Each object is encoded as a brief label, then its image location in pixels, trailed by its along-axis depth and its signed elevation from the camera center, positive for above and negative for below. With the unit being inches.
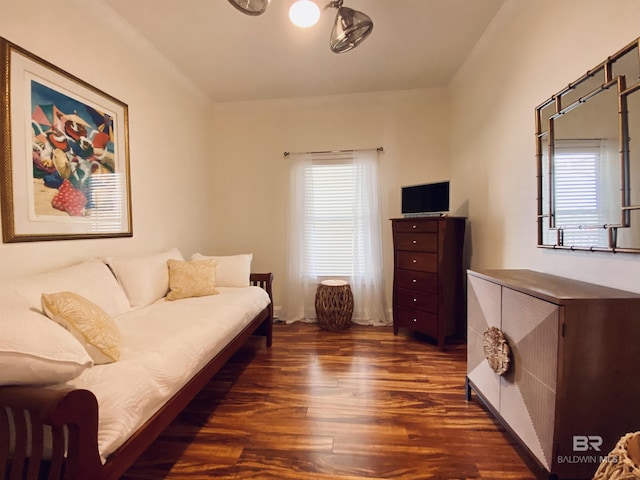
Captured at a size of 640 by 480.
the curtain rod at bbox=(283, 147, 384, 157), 135.0 +39.2
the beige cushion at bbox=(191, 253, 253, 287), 107.4 -13.8
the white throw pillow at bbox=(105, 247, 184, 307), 81.7 -12.0
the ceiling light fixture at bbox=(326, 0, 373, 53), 73.2 +53.4
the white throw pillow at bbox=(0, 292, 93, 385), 34.3 -14.4
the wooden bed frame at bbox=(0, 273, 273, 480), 31.3 -22.6
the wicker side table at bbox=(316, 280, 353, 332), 126.6 -31.7
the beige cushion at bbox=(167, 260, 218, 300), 92.4 -14.6
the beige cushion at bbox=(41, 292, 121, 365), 47.6 -15.1
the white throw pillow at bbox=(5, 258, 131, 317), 53.2 -10.1
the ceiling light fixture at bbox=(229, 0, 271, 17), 64.4 +51.7
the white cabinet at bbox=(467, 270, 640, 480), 43.1 -22.0
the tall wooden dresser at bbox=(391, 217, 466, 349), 104.7 -16.1
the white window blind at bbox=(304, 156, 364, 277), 137.1 +6.9
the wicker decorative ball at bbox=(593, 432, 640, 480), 31.1 -25.9
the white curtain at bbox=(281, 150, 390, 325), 134.6 -6.4
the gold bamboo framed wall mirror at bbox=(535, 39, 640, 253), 47.6 +13.6
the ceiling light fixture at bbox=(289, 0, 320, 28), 70.0 +54.7
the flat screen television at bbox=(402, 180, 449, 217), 109.3 +13.4
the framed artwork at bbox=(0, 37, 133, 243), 61.3 +20.5
